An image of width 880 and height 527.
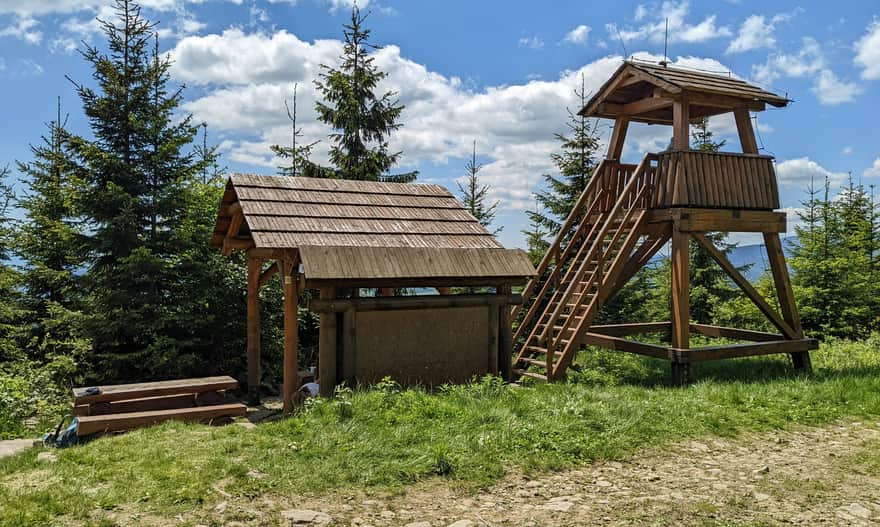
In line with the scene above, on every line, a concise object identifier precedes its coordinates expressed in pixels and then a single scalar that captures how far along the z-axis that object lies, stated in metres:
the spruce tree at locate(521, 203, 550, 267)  19.12
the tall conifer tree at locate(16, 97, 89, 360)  14.04
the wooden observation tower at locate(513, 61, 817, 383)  11.45
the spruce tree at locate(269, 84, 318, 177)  19.92
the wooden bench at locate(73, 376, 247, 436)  9.09
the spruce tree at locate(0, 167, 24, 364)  14.95
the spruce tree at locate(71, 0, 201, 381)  13.75
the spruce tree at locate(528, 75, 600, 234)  18.98
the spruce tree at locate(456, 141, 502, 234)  23.22
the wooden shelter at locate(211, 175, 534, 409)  9.91
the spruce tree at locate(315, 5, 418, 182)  19.72
